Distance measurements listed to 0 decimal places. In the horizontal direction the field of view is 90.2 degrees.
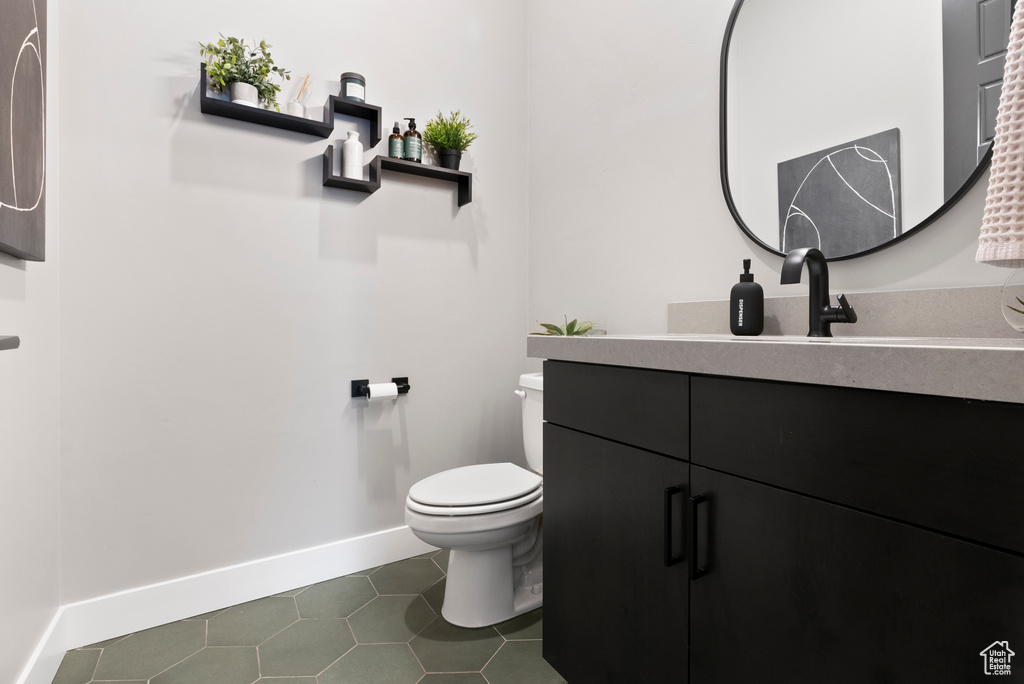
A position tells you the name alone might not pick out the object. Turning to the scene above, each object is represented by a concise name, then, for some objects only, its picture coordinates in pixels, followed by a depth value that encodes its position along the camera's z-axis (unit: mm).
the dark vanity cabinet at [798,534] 596
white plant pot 1681
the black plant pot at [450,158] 2121
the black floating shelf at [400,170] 1883
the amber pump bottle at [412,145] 2041
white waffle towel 722
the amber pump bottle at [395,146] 2020
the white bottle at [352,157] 1887
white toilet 1521
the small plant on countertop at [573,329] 1933
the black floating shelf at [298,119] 1665
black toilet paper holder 1985
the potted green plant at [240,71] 1659
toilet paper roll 1964
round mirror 1084
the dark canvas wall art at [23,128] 932
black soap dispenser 1331
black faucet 1144
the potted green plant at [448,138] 2096
